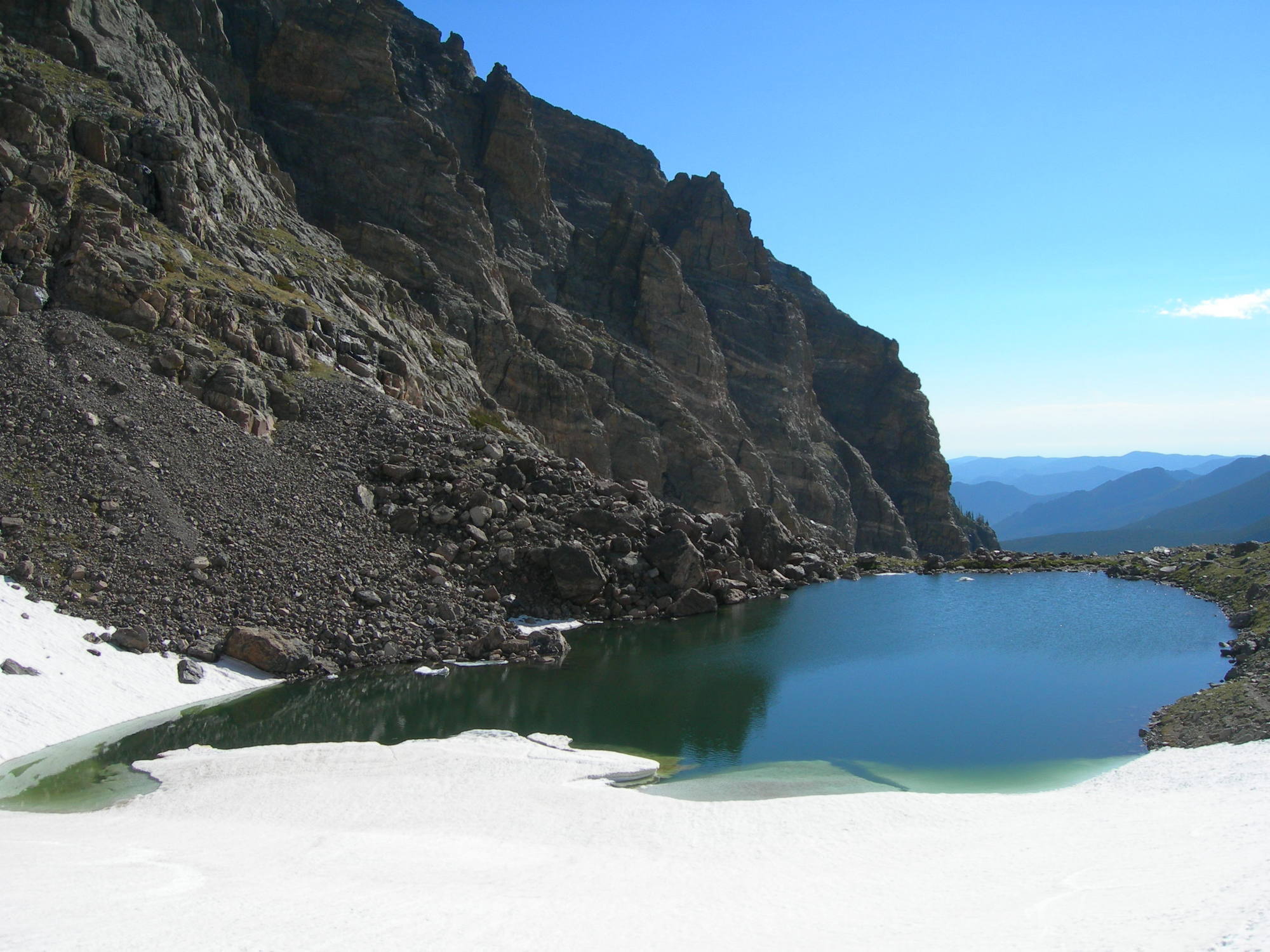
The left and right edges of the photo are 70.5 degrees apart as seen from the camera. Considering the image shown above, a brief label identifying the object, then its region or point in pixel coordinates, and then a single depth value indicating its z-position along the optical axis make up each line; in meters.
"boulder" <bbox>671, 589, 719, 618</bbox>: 59.88
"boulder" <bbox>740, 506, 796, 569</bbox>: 77.38
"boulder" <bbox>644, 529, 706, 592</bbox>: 60.97
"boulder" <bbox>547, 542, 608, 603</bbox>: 54.56
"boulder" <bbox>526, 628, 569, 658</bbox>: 46.31
